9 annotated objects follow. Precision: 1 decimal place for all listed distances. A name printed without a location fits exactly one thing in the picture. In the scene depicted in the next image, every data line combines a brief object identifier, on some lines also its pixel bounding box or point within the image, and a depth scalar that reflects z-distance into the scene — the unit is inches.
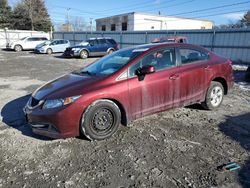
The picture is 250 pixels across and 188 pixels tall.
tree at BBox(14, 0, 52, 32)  1357.9
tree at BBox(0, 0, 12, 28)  1362.9
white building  1349.2
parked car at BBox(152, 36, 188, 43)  499.9
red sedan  118.2
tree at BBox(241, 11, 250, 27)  1744.8
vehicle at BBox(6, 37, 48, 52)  812.6
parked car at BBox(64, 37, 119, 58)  583.4
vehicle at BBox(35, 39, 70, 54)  727.6
